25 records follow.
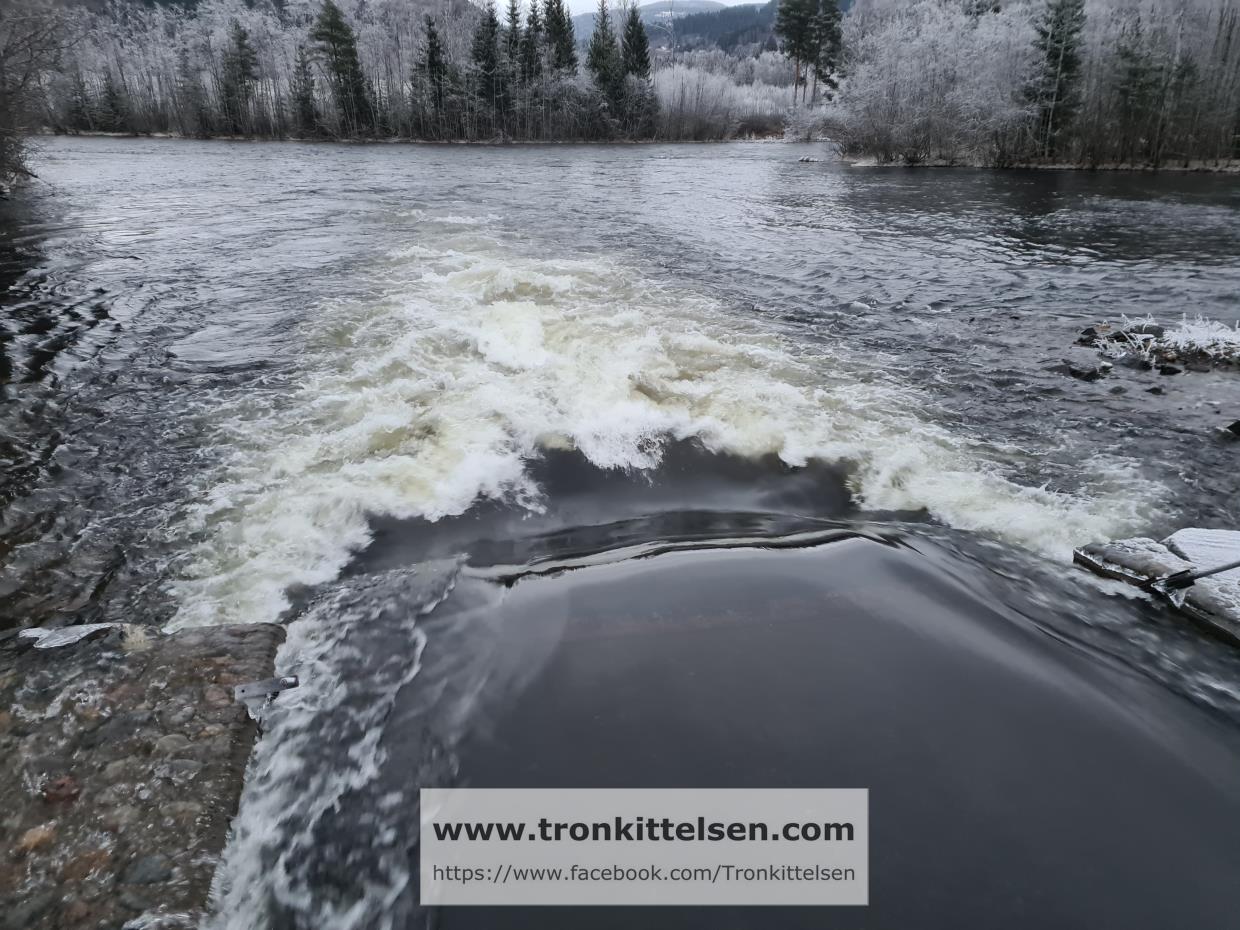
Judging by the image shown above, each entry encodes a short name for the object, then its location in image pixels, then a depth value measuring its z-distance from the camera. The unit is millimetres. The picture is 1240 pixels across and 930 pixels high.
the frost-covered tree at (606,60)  64500
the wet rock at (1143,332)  7691
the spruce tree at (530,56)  63750
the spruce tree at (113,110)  63750
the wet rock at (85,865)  2074
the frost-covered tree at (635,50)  69000
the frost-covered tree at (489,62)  61781
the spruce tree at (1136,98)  29578
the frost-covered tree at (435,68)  61781
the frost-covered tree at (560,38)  66188
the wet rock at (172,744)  2526
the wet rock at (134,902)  2021
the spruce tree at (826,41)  76125
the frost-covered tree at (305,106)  62656
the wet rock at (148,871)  2088
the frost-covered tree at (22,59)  16719
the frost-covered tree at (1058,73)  31312
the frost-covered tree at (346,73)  63188
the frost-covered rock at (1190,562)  3424
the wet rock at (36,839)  2139
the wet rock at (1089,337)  7707
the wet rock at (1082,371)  6652
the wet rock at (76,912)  1963
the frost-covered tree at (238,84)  63906
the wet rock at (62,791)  2307
